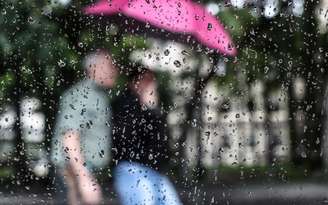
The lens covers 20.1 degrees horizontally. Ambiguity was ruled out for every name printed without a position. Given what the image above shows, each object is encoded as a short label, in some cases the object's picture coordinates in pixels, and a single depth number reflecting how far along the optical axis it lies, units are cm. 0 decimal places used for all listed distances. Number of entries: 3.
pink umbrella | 245
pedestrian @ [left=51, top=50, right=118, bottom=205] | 237
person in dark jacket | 243
